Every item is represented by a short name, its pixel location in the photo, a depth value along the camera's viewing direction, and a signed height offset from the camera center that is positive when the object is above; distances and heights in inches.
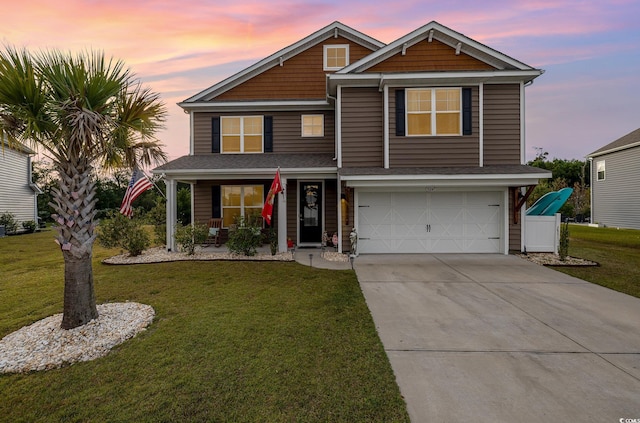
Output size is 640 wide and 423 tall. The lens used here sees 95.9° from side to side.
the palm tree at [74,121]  154.3 +50.4
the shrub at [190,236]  375.1 -36.1
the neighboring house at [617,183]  744.3 +69.8
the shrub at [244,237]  368.2 -36.5
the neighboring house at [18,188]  688.4 +54.2
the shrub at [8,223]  671.3 -32.6
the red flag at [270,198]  333.7 +12.1
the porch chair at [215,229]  445.2 -31.7
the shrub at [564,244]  348.5 -44.5
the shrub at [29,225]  748.6 -44.0
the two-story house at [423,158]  364.5 +69.6
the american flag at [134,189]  331.9 +22.9
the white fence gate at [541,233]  390.3 -34.2
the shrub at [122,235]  373.4 -34.4
